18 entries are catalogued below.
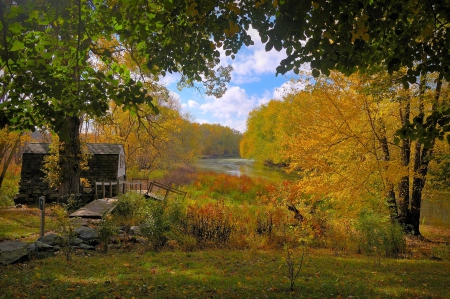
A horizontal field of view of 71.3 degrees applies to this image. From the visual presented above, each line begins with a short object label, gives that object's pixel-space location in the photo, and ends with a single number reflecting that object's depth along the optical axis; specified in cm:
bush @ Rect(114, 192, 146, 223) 1254
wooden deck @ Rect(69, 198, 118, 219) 1199
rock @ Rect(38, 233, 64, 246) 812
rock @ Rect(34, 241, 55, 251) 768
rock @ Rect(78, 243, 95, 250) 846
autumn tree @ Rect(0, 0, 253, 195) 401
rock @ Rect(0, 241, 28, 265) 663
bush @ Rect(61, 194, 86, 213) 1291
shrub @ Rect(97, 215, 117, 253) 855
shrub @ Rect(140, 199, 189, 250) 897
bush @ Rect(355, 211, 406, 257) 918
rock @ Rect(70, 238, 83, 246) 844
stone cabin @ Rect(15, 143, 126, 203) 1633
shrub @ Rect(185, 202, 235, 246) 1007
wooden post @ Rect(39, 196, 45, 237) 865
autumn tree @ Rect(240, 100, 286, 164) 4441
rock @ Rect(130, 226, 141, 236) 1046
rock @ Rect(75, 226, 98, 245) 891
